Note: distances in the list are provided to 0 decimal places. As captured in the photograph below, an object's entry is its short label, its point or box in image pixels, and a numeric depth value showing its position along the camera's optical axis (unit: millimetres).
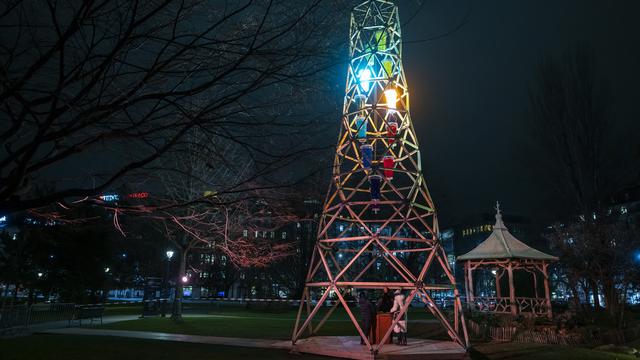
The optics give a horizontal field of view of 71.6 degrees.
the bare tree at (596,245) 22031
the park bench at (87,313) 20670
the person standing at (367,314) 11508
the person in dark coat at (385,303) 12992
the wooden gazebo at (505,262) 18750
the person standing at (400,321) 11977
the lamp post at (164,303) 25062
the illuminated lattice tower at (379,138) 11098
